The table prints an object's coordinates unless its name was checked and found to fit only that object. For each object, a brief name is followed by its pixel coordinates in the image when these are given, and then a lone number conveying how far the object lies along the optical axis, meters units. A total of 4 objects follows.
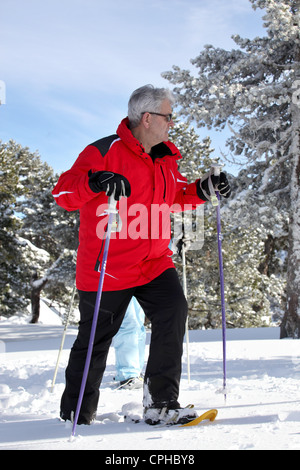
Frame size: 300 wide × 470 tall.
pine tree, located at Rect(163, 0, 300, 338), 10.92
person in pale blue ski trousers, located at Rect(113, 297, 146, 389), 4.89
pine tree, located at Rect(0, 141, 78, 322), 17.47
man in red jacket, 2.97
